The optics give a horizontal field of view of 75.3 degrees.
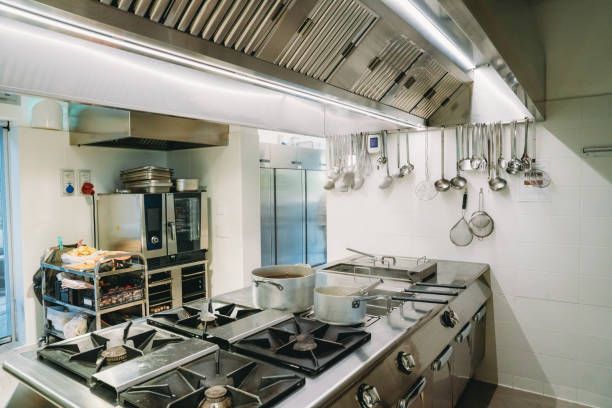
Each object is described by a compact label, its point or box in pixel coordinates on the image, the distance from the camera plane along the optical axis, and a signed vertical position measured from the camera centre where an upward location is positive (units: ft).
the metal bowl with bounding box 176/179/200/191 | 13.20 +0.48
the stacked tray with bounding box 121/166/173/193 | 12.42 +0.65
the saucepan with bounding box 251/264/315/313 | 5.27 -1.30
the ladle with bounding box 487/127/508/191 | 8.50 +0.70
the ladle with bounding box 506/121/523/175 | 8.23 +0.61
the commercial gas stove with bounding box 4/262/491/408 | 3.28 -1.60
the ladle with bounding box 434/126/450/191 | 9.07 +0.29
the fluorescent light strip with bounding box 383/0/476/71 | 4.04 +1.95
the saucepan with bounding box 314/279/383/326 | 4.81 -1.38
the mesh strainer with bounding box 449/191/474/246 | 8.90 -0.88
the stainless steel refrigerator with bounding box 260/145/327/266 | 14.79 -0.45
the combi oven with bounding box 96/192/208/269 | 11.96 -0.82
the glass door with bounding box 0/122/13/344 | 11.82 -2.13
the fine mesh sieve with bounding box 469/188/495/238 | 8.67 -0.66
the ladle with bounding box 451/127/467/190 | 8.89 +0.57
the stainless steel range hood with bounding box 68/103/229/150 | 10.51 +2.03
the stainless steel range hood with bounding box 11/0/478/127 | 3.02 +1.60
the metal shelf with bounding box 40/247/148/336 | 9.89 -2.01
